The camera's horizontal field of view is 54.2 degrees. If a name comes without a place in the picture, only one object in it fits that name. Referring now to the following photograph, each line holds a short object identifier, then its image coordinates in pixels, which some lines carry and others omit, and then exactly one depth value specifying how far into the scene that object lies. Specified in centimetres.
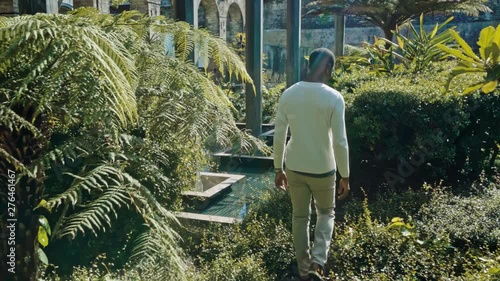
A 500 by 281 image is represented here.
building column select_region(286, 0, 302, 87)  794
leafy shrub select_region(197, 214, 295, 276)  377
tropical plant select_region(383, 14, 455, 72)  669
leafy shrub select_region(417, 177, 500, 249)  382
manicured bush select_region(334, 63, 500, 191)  496
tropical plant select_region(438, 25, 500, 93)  479
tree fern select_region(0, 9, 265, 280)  206
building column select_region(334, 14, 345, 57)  1491
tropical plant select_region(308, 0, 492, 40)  1196
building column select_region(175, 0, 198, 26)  610
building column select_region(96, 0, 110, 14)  948
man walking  325
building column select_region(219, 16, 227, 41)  1685
